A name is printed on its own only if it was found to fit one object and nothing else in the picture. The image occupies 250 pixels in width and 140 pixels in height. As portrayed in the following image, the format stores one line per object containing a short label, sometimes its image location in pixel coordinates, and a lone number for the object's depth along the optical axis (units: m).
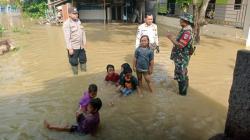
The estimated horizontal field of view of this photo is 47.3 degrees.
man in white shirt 6.75
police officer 7.07
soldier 5.58
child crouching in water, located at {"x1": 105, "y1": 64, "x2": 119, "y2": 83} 7.00
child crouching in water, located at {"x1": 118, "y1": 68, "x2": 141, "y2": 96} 6.33
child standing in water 5.95
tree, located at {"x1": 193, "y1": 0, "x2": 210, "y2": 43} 12.58
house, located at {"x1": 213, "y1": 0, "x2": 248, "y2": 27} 14.60
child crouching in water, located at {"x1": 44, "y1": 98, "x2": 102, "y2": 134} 4.50
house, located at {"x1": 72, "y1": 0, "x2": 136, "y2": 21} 25.14
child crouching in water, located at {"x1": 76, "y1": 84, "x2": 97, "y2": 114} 4.95
